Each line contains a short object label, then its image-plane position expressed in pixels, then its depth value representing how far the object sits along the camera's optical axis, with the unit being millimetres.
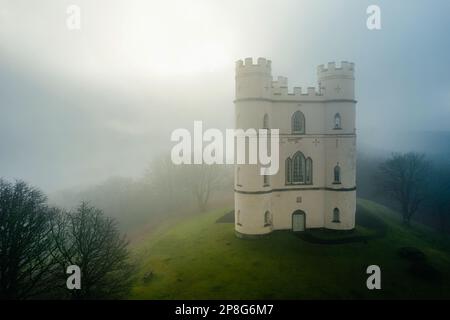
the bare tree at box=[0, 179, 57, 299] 21438
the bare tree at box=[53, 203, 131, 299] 22469
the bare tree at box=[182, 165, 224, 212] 53500
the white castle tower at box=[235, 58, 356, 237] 33156
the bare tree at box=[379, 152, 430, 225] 45500
